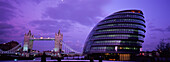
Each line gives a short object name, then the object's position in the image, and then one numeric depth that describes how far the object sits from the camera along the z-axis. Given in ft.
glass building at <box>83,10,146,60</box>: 267.02
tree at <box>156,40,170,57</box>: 227.03
